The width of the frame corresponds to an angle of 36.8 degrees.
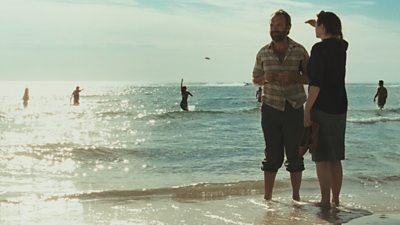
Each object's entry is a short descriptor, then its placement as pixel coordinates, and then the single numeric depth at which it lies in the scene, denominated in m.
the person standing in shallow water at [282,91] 5.79
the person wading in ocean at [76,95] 44.16
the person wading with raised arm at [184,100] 32.94
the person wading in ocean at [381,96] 33.07
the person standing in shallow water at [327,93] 5.45
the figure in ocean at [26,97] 46.81
